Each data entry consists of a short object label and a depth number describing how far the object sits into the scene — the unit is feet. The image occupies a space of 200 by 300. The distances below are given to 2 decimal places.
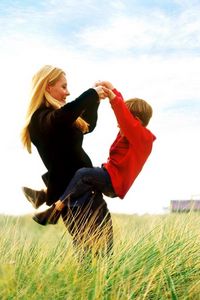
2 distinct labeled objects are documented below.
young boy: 13.35
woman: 13.10
